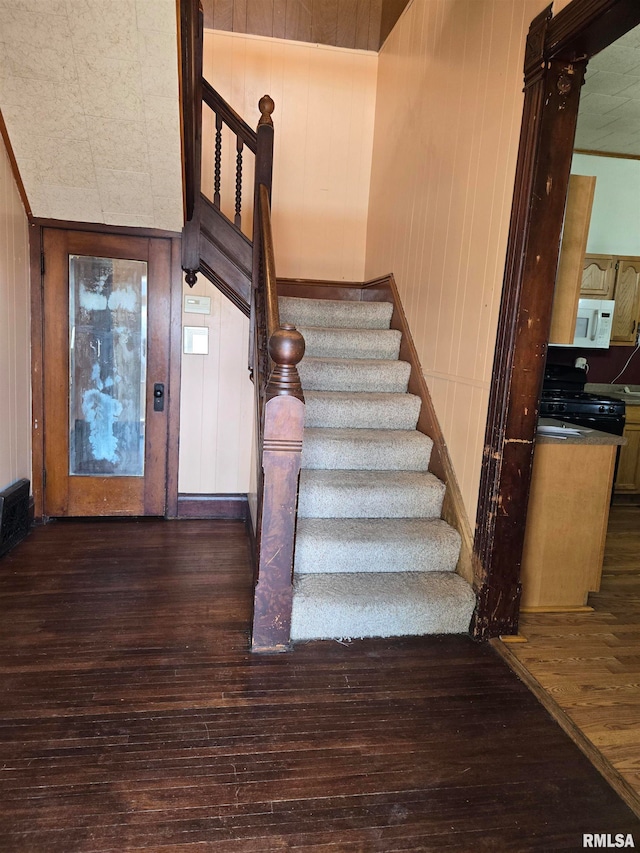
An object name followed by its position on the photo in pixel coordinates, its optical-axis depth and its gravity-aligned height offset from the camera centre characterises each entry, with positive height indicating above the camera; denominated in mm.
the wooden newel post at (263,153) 3502 +1200
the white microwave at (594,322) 5223 +403
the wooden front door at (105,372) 3885 -262
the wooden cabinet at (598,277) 5195 +819
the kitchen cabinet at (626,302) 5254 +615
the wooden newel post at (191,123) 2639 +1199
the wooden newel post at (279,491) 2334 -619
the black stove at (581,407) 4723 -355
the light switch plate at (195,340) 4078 +9
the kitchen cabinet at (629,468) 5121 -909
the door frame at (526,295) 2311 +287
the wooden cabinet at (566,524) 2900 -831
